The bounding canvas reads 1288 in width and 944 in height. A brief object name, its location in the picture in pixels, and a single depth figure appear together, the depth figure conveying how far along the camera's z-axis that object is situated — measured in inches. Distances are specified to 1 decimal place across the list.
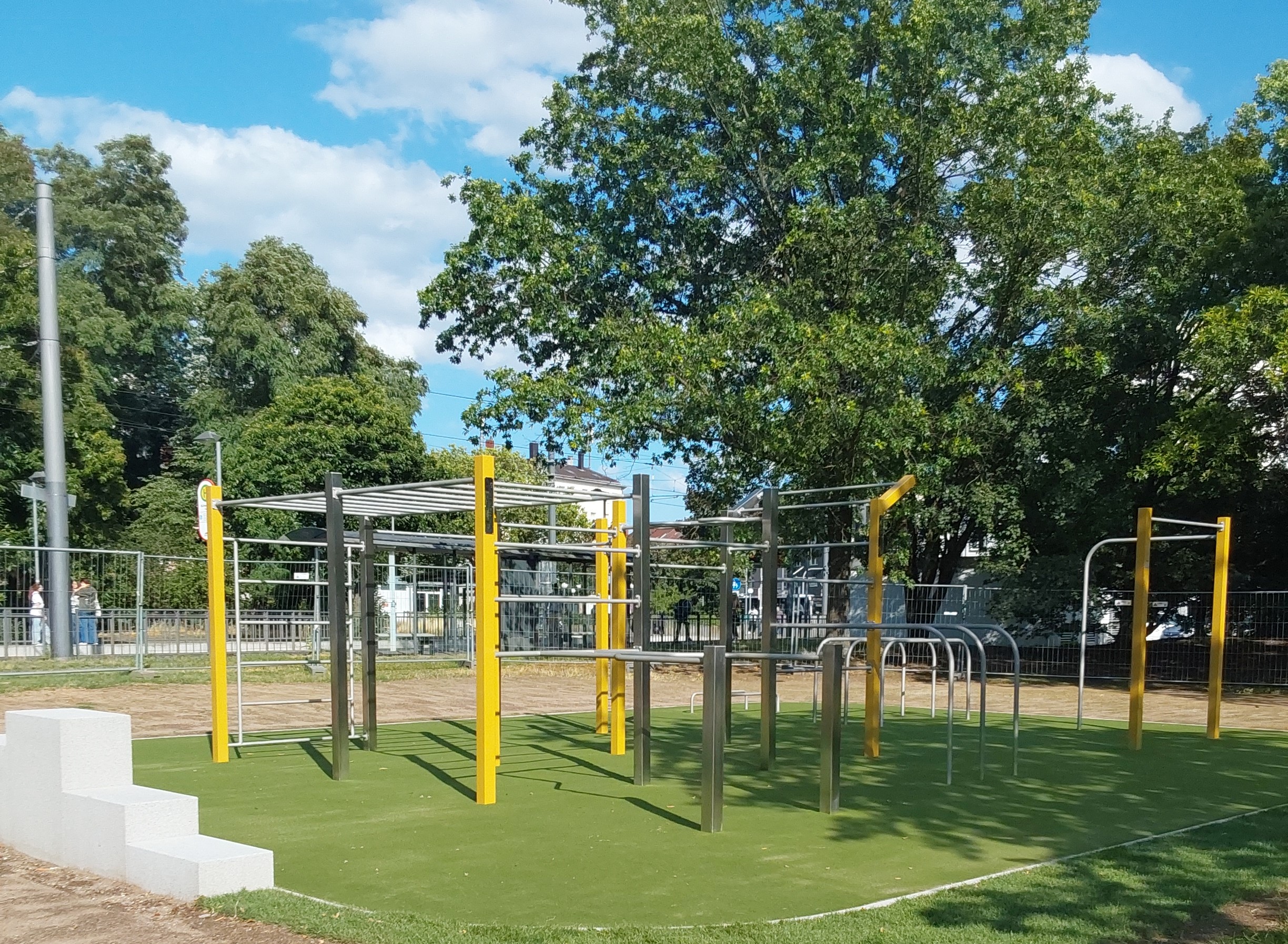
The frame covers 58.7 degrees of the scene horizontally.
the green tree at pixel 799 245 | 724.7
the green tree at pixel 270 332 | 1578.5
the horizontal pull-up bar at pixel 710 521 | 323.9
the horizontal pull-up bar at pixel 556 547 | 294.2
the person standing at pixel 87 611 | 609.3
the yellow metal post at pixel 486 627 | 271.0
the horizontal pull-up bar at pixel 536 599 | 277.1
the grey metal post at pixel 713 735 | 249.6
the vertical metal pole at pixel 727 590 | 366.3
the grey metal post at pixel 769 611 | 351.3
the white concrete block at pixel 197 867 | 191.6
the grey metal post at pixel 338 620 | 319.0
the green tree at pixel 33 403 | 1117.1
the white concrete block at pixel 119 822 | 207.3
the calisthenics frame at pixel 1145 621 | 420.8
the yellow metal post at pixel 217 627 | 354.3
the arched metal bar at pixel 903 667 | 366.6
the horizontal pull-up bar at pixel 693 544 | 336.2
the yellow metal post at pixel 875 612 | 362.3
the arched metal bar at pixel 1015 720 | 334.5
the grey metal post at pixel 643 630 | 317.4
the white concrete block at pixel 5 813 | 241.1
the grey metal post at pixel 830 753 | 273.4
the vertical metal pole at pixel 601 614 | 385.7
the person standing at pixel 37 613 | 565.3
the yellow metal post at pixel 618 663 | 371.9
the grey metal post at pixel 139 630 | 592.7
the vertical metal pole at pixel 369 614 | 356.8
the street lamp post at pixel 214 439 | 932.6
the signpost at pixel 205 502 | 359.3
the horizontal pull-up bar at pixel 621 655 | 263.9
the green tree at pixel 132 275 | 1567.4
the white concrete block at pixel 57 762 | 223.5
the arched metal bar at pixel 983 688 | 325.4
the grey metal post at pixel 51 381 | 613.3
